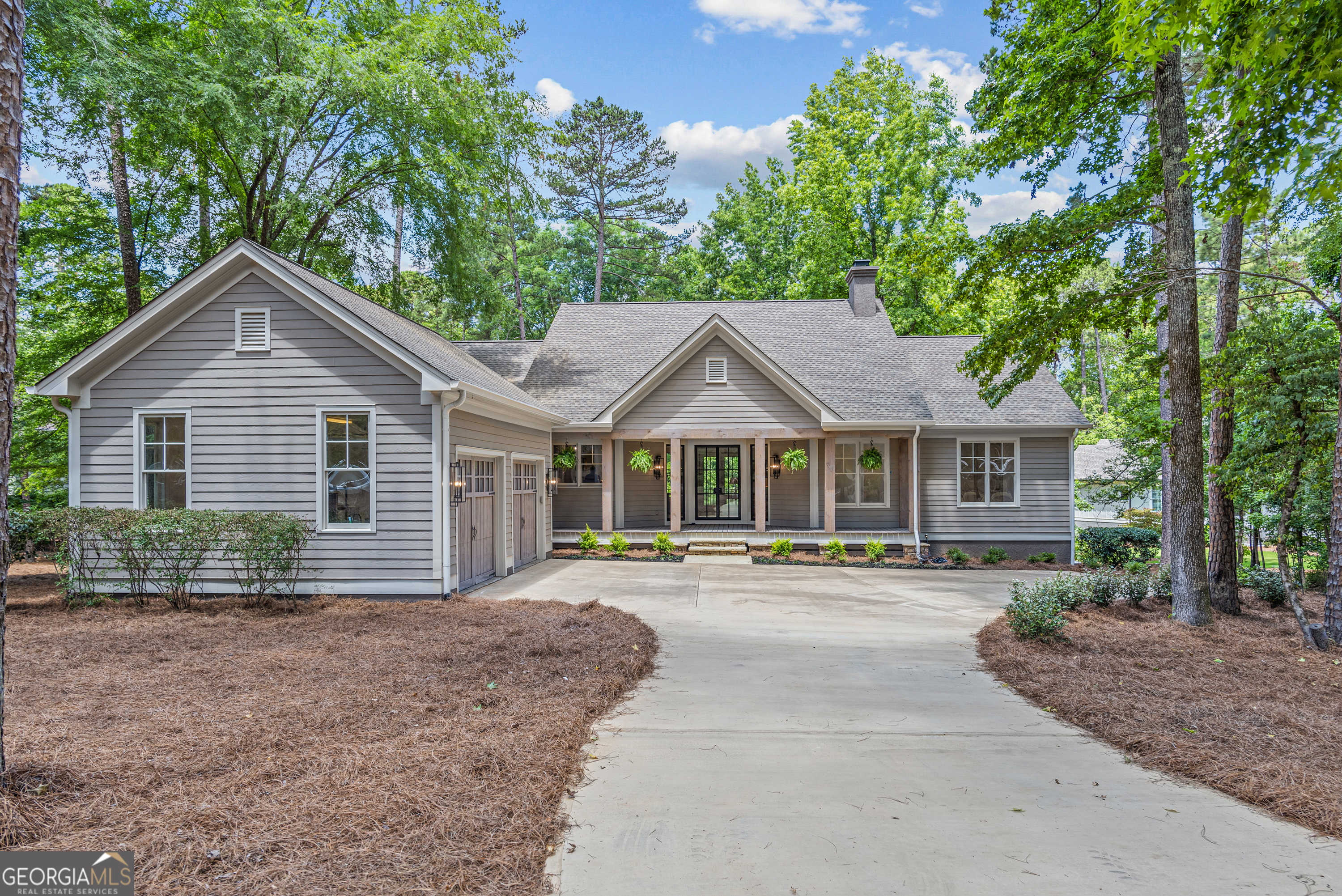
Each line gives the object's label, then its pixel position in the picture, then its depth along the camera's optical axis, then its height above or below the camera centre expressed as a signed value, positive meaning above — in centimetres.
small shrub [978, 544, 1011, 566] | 1437 -201
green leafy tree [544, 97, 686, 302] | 3094 +1361
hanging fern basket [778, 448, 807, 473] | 1509 +13
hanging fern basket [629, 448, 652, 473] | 1522 +12
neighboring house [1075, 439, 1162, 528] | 2645 -83
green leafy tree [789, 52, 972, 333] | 2420 +1035
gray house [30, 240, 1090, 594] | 931 +69
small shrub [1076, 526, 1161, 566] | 1437 -182
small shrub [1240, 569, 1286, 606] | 852 -162
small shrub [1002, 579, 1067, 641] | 677 -157
